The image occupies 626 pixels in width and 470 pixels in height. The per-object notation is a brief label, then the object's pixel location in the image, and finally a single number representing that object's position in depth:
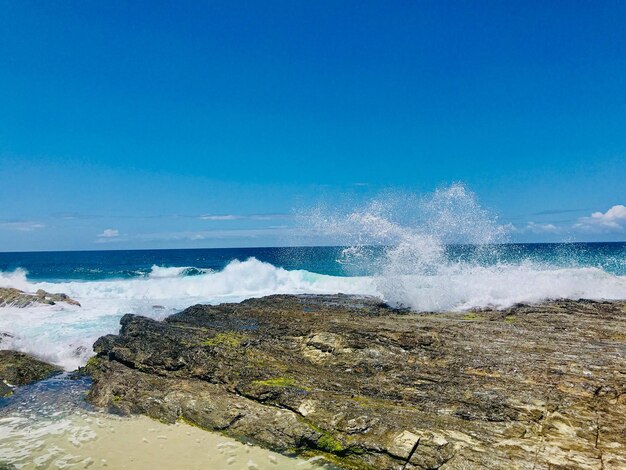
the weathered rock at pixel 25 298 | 24.16
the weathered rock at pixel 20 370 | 11.13
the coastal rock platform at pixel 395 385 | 6.51
